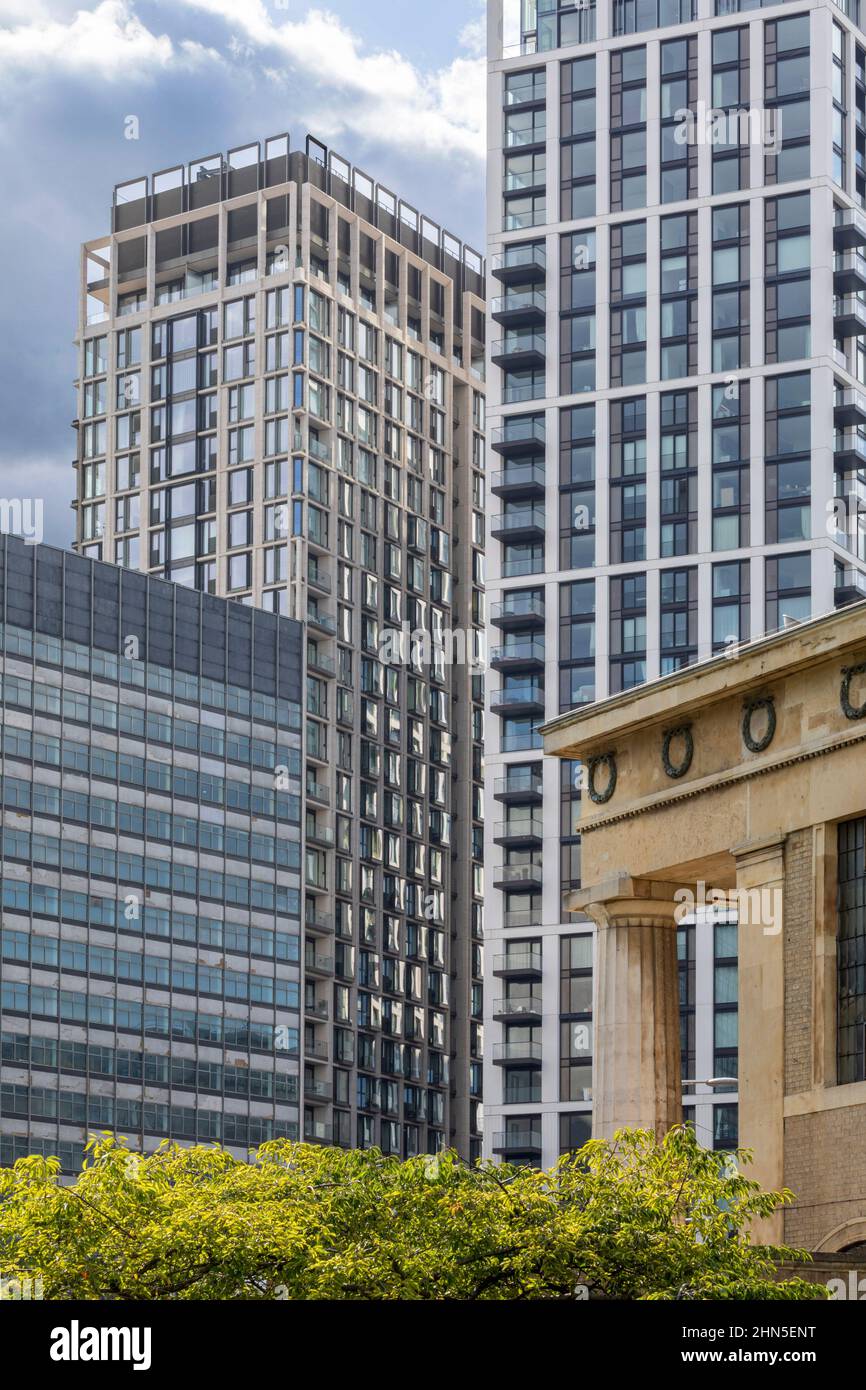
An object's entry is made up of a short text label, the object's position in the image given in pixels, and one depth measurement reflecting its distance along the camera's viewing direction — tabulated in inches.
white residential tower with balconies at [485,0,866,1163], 5000.0
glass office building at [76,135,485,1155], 6525.6
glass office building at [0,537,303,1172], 5551.2
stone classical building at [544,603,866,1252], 1665.8
